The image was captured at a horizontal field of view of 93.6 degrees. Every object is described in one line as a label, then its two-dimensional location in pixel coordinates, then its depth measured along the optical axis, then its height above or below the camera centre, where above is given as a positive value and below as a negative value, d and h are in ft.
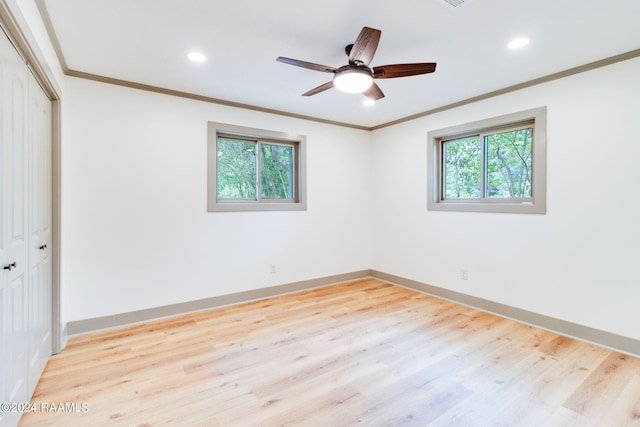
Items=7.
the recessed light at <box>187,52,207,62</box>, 8.27 +4.36
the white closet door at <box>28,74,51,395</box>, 6.32 -0.42
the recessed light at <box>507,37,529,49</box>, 7.50 +4.31
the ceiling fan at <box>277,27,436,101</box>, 6.48 +3.42
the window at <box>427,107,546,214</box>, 10.05 +1.82
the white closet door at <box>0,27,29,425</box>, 4.85 -0.28
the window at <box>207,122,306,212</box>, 11.91 +1.88
